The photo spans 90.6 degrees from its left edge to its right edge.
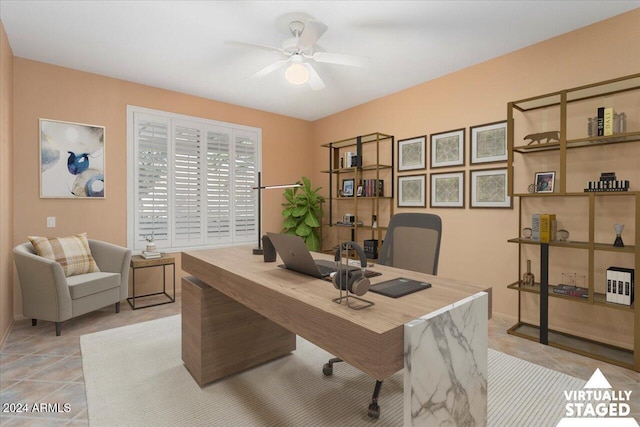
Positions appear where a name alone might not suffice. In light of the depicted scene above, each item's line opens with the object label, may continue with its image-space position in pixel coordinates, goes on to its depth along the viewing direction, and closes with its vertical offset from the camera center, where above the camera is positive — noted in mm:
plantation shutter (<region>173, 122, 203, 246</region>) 4465 +338
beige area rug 1870 -1235
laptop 1560 -247
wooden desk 955 -363
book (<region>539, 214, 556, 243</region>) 2854 -163
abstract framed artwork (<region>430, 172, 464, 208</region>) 3793 +236
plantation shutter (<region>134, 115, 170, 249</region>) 4203 +369
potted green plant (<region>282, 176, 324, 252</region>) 5246 -76
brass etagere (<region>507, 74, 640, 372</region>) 2436 -203
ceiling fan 2603 +1406
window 4203 +405
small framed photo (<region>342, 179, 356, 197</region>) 5012 +345
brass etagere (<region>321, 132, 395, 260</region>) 4566 +561
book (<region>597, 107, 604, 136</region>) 2582 +715
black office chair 2238 -260
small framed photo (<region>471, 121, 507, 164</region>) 3408 +736
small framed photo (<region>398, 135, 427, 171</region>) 4160 +749
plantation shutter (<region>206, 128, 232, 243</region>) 4766 +347
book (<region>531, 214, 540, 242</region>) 2932 -168
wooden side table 3817 -694
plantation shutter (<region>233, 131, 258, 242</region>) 5055 +348
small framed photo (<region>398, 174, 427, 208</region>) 4195 +248
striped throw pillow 3246 -466
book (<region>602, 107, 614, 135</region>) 2531 +706
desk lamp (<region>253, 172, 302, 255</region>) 2328 -314
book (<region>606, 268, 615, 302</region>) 2527 -617
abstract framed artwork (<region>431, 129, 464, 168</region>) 3770 +740
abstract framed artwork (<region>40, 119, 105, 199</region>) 3588 +565
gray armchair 2994 -809
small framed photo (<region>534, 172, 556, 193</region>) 2974 +264
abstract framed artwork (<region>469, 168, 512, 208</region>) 3410 +228
